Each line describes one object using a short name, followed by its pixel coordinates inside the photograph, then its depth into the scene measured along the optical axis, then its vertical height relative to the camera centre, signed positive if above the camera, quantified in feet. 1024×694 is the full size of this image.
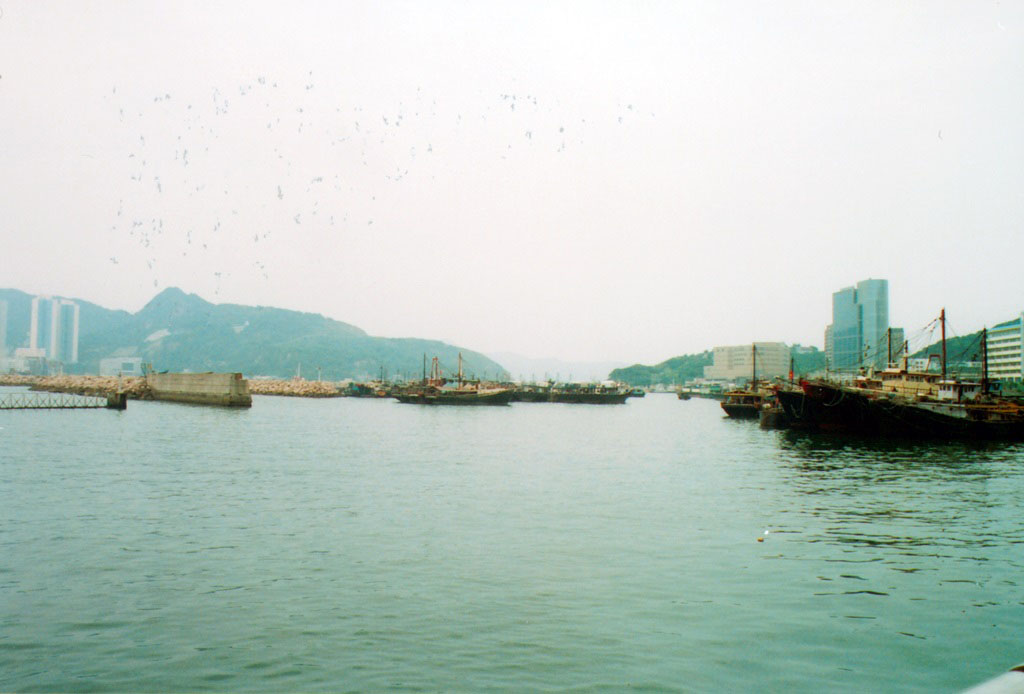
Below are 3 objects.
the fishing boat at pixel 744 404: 324.60 -8.93
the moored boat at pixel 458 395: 426.92 -8.14
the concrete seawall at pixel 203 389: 329.93 -5.03
